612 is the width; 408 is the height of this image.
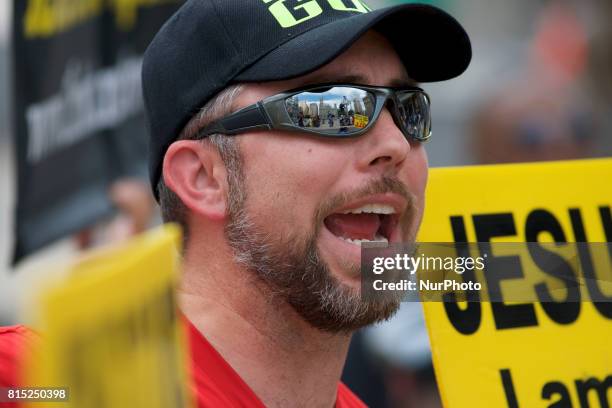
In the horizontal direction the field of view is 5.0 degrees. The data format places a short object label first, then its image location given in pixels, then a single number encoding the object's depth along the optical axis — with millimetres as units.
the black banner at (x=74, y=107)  5556
